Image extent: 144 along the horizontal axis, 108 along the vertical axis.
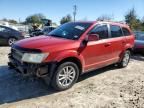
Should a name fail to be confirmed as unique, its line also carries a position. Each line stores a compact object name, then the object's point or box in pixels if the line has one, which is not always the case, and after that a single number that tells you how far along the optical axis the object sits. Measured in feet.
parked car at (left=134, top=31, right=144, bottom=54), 18.12
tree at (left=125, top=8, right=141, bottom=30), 66.88
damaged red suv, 8.26
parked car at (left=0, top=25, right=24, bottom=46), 21.25
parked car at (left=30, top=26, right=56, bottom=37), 28.73
